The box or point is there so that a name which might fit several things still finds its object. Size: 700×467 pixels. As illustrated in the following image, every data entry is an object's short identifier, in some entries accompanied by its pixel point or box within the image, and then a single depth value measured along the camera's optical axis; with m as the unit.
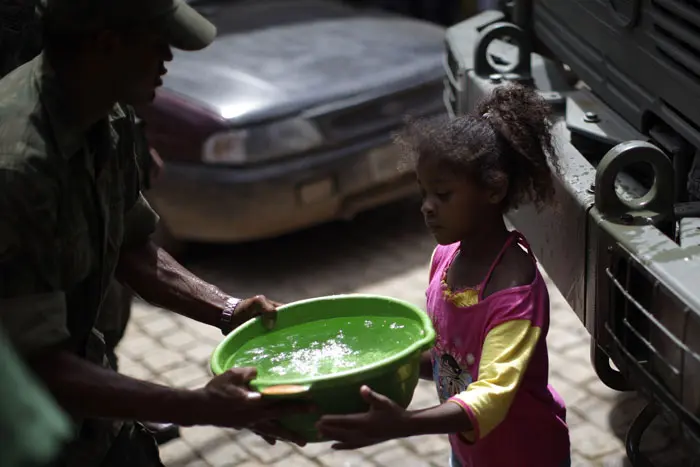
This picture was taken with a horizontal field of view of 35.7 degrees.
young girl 2.53
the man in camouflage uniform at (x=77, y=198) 2.26
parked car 5.44
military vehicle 2.68
